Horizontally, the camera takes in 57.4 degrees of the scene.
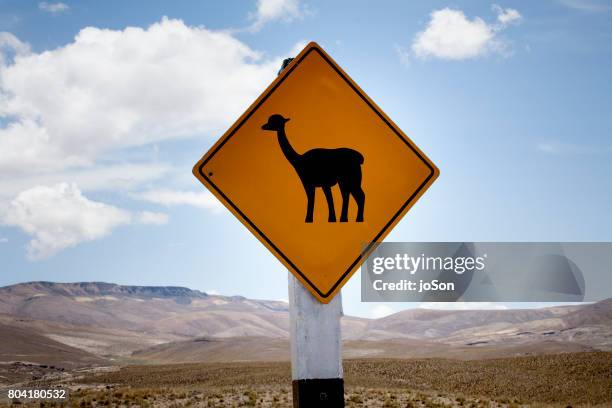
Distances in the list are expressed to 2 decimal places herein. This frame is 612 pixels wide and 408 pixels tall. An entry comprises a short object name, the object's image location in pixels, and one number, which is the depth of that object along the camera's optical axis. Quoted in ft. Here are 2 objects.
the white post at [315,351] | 7.93
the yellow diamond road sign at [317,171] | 8.46
